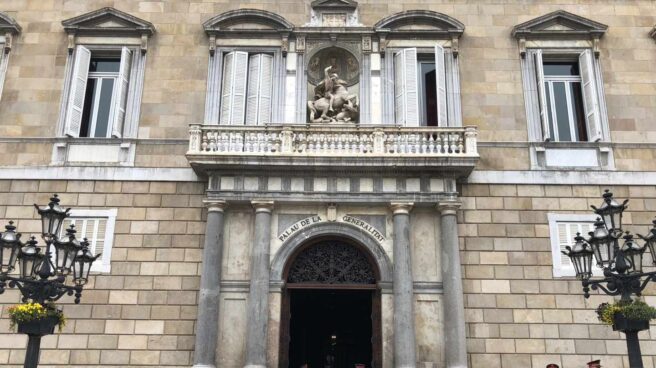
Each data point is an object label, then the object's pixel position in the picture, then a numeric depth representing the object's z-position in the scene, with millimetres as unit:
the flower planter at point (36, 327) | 9781
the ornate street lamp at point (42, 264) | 9595
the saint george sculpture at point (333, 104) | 16094
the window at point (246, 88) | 16203
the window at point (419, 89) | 16156
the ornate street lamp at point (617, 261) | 9266
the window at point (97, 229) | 15000
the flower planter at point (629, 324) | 9281
